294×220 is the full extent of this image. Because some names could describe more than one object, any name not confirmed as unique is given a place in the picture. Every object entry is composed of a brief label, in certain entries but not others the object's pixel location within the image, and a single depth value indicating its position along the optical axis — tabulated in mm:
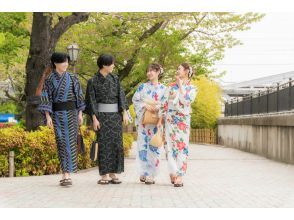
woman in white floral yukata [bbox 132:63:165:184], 10430
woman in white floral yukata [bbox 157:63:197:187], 10078
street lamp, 19578
